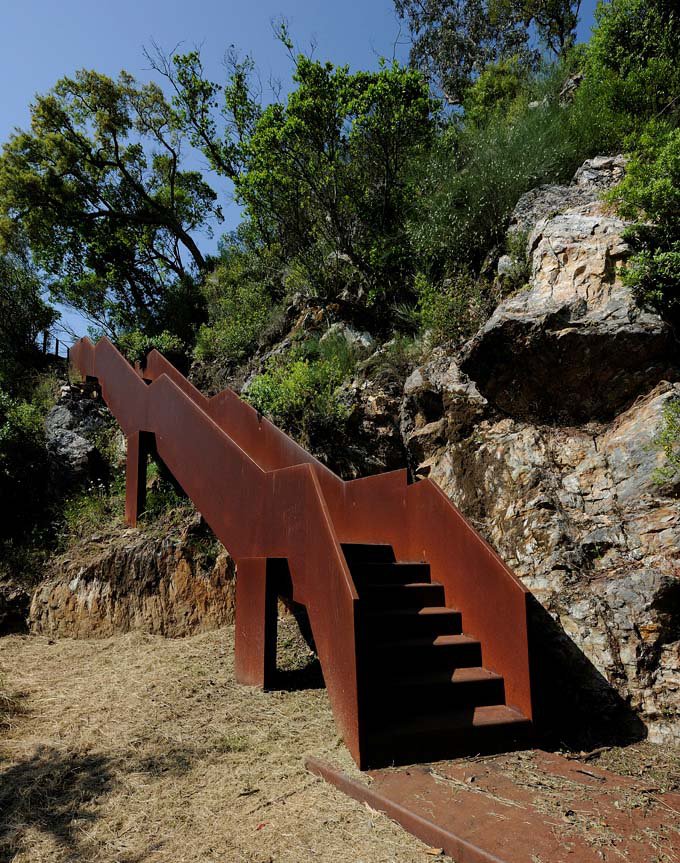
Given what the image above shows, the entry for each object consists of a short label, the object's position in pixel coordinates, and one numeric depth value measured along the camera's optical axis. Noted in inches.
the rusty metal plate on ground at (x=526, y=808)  68.9
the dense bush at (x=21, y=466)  287.6
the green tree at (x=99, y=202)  547.8
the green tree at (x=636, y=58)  265.0
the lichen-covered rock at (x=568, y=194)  225.6
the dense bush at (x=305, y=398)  248.1
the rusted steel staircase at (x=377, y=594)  101.7
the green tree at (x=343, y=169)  323.9
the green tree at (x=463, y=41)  593.9
